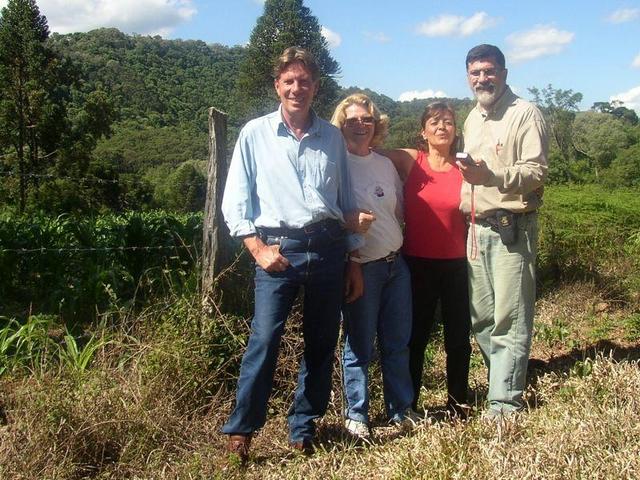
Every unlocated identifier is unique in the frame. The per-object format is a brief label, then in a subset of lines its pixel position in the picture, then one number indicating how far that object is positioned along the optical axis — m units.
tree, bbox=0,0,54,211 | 27.34
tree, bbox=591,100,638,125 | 59.88
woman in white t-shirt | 3.39
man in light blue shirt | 2.94
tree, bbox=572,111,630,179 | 33.75
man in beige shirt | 3.34
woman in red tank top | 3.55
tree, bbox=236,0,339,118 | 36.94
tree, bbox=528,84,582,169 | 43.44
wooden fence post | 3.84
